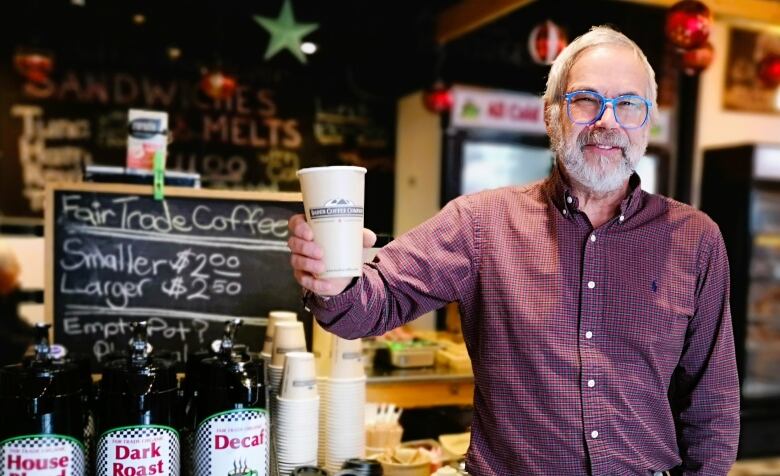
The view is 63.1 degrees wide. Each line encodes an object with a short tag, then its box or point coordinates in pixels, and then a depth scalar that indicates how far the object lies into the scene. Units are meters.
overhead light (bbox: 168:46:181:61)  5.17
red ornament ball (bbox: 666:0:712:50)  3.07
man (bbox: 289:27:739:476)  1.50
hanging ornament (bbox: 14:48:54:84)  4.35
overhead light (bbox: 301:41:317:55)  5.34
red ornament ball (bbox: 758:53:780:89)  5.14
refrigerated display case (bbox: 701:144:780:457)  5.16
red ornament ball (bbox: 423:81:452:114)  4.88
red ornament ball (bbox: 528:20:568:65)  3.53
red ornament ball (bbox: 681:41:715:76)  3.59
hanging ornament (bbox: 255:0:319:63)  4.52
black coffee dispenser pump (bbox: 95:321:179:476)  1.41
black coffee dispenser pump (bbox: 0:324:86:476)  1.35
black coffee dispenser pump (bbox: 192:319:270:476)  1.48
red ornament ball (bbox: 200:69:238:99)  4.57
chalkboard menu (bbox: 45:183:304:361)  2.11
